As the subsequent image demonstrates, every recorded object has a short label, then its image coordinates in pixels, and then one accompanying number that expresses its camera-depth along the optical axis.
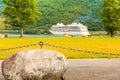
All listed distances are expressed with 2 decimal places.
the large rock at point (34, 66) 11.19
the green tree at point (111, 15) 62.94
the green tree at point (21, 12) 58.31
